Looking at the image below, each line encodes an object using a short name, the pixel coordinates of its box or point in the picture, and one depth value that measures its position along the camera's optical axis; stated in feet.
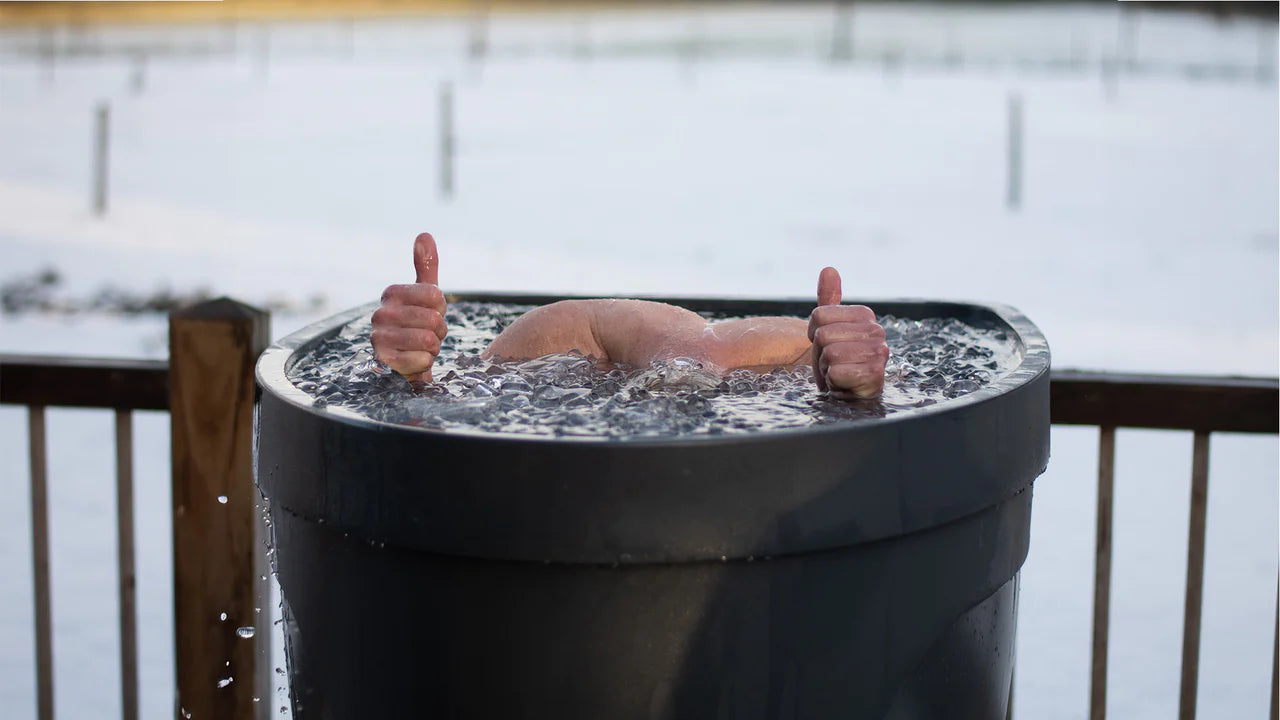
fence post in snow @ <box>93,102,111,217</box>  30.16
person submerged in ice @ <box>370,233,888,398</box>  3.86
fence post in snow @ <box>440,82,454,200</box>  32.30
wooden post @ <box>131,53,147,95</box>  45.21
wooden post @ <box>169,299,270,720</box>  6.17
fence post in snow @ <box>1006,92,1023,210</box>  30.37
